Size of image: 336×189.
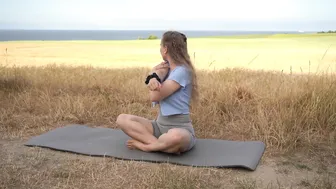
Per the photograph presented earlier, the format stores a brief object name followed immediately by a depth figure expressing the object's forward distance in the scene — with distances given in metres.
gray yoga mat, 3.07
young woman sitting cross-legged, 3.08
